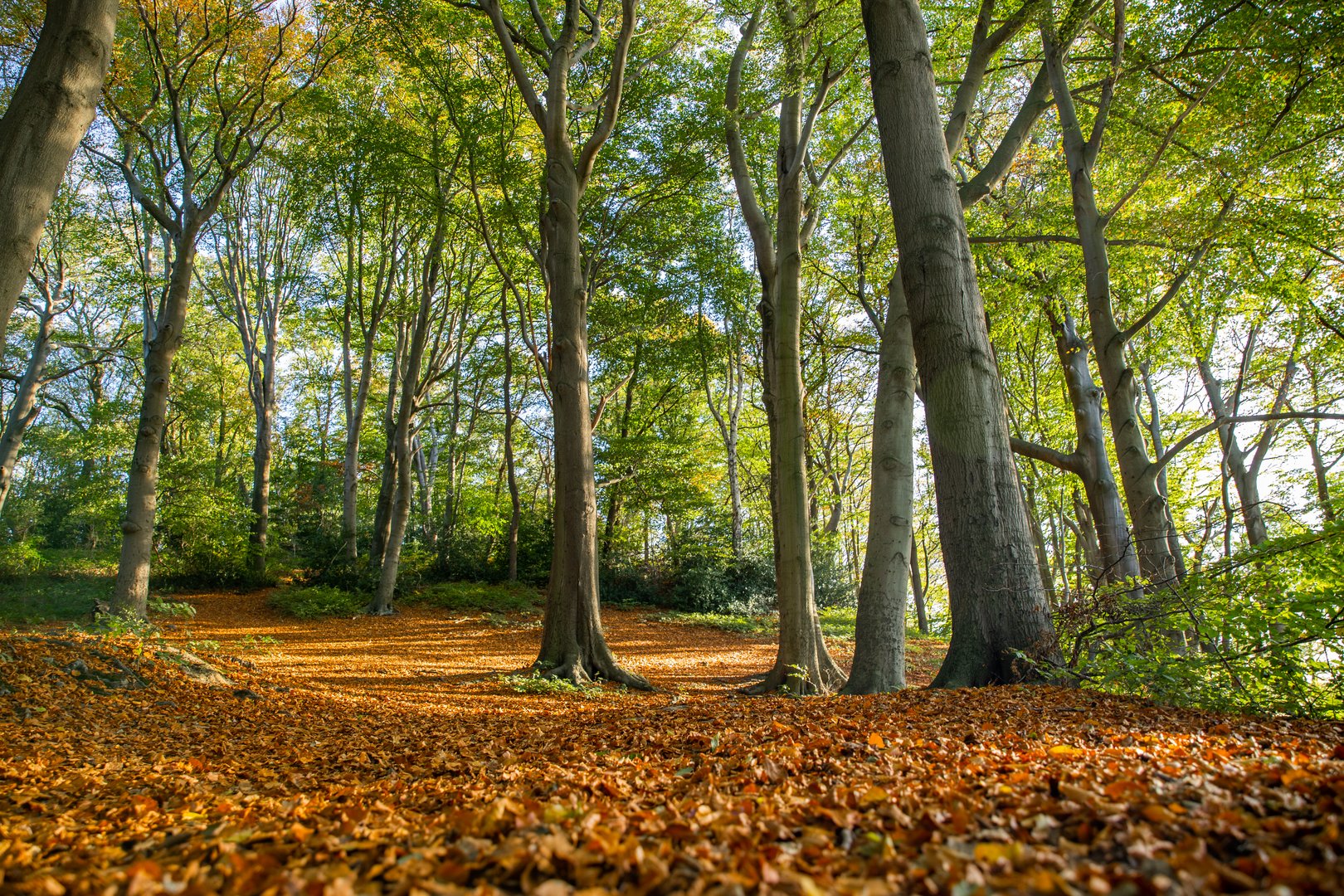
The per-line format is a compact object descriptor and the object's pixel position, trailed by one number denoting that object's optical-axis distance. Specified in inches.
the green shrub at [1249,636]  102.2
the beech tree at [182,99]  347.9
